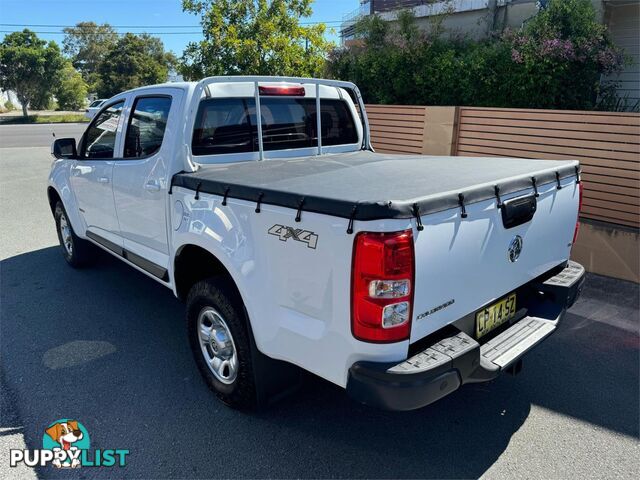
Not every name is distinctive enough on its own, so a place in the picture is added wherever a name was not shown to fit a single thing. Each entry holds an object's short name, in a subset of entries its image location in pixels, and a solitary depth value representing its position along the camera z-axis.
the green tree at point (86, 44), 68.19
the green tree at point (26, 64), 38.06
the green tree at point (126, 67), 45.53
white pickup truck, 2.09
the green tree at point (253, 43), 10.92
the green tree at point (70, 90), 42.72
